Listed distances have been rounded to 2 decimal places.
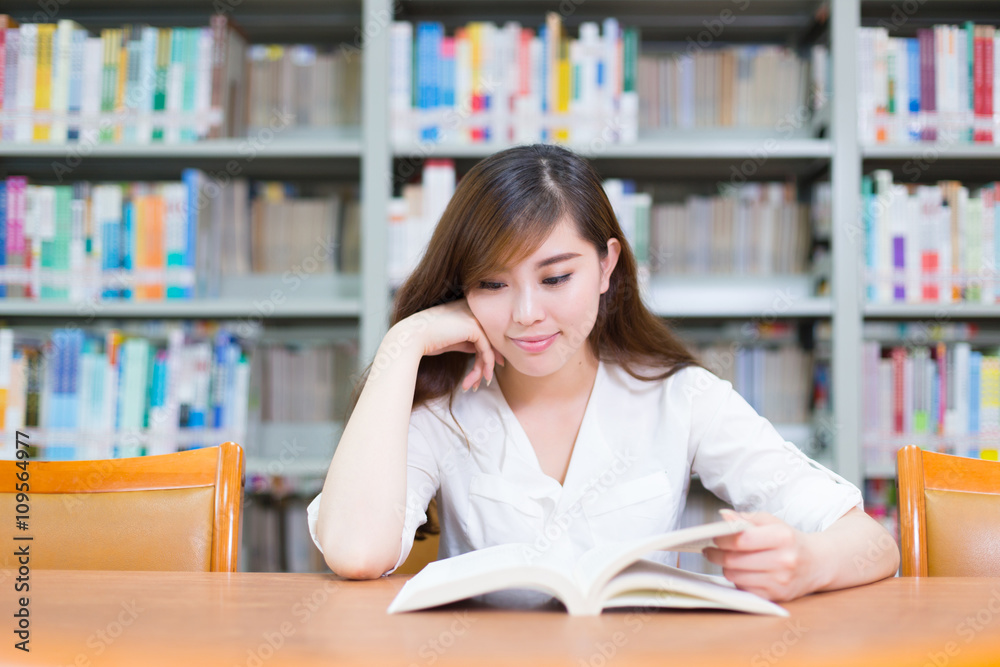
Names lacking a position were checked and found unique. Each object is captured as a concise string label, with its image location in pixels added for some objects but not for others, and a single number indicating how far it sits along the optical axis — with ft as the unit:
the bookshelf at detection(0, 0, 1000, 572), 5.99
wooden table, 1.67
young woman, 3.02
